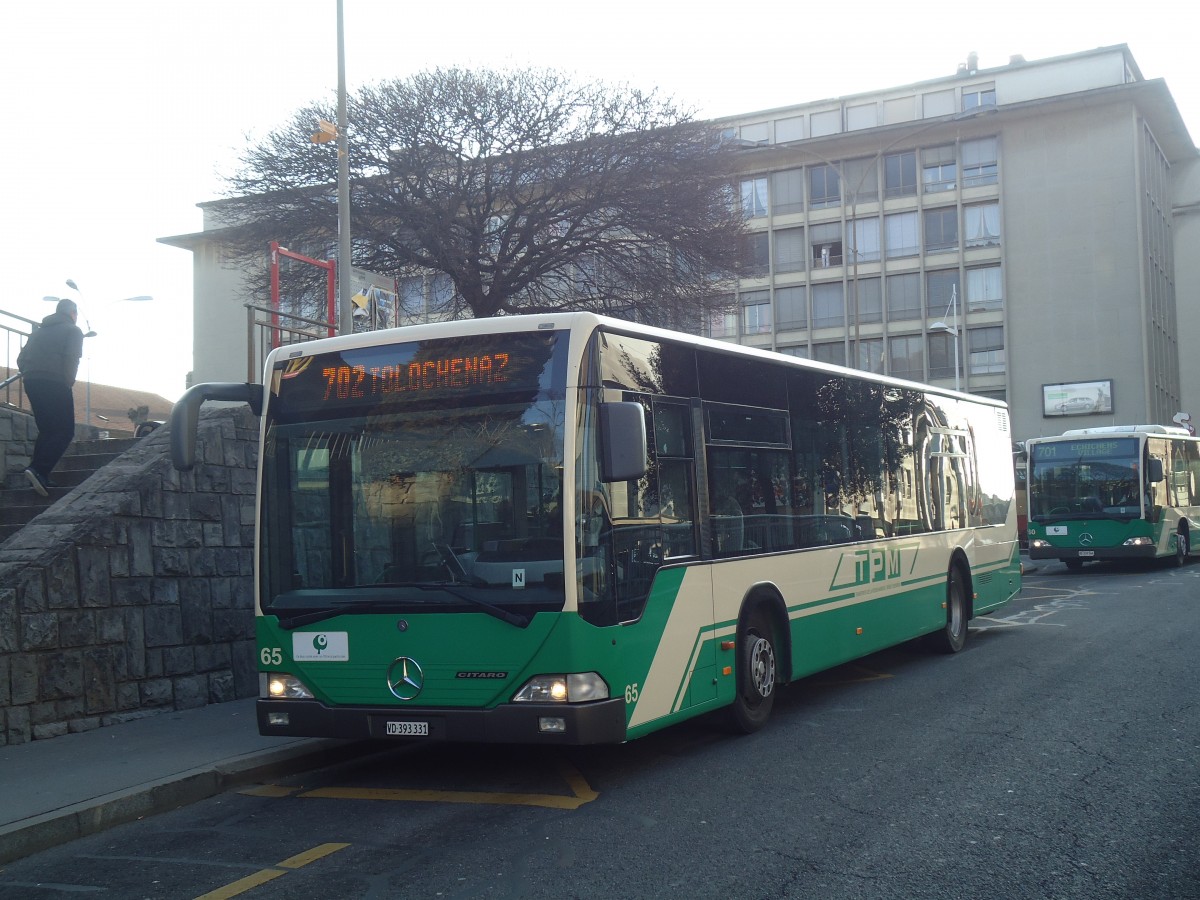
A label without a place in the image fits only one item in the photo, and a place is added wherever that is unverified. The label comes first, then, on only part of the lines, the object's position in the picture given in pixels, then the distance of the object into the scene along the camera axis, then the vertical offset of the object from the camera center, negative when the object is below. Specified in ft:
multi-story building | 179.42 +38.60
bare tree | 76.48 +19.75
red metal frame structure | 47.57 +9.59
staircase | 37.11 +1.18
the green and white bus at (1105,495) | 81.76 -0.14
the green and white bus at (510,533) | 22.59 -0.51
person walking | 36.35 +4.06
